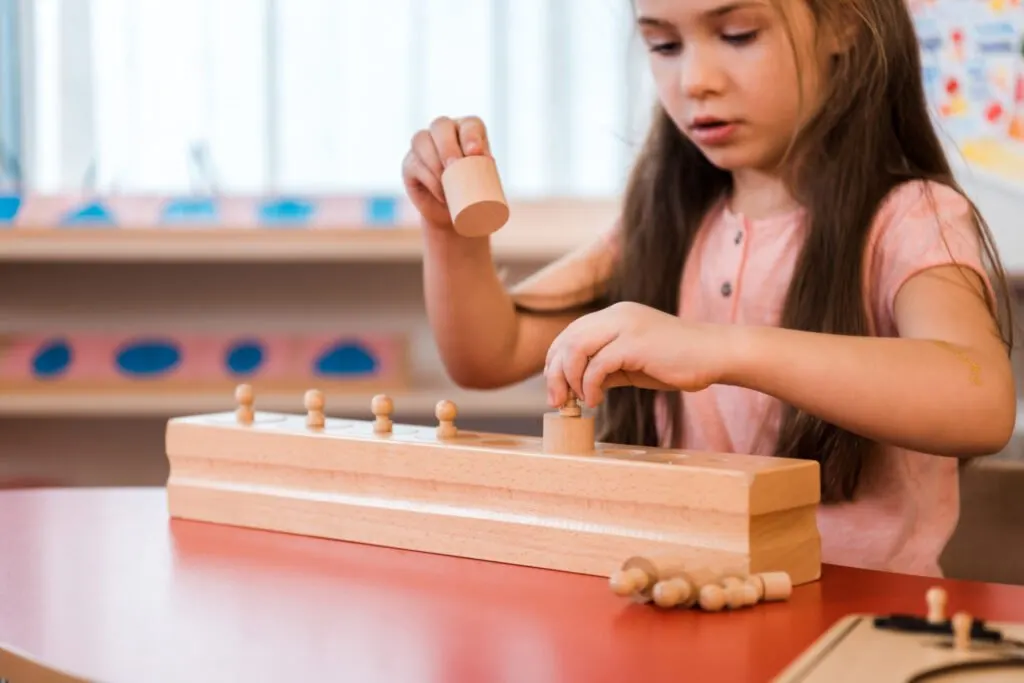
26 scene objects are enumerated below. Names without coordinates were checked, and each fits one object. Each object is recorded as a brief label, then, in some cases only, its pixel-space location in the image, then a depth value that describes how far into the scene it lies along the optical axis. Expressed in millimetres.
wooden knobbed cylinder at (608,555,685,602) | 1724
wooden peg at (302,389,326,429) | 2017
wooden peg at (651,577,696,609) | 1716
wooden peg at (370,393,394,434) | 1980
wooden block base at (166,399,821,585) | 1773
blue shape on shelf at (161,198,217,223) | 4381
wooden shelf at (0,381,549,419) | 4059
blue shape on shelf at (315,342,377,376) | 4207
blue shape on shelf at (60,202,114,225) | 4225
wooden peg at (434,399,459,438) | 1944
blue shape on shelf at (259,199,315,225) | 4384
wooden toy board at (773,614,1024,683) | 1567
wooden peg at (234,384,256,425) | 2056
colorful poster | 4016
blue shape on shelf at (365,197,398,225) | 4374
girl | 1918
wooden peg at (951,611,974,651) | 1607
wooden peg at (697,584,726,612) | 1714
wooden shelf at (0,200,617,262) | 4045
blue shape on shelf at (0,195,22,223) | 4271
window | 4561
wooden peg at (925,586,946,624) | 1646
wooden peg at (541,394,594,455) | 1867
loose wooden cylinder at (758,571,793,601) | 1743
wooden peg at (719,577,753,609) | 1721
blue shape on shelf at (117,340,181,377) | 4260
